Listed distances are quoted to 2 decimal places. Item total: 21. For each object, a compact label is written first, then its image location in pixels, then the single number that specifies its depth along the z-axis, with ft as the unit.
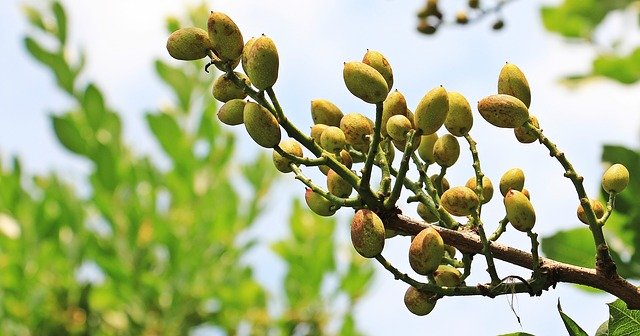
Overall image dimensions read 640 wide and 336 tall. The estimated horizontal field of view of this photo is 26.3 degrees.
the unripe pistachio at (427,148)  2.05
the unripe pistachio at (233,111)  1.92
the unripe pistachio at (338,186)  1.93
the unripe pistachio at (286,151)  1.95
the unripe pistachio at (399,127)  1.94
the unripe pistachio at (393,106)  2.01
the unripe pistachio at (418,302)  1.89
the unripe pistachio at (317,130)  2.03
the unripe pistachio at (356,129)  1.99
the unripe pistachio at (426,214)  1.99
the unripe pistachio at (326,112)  2.06
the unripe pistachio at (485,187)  2.00
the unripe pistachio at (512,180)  1.99
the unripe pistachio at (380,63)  1.98
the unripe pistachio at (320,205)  1.95
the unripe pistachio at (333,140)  1.96
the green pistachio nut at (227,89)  1.90
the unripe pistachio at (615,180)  2.02
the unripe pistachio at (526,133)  1.96
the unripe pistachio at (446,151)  2.01
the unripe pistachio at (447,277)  1.88
